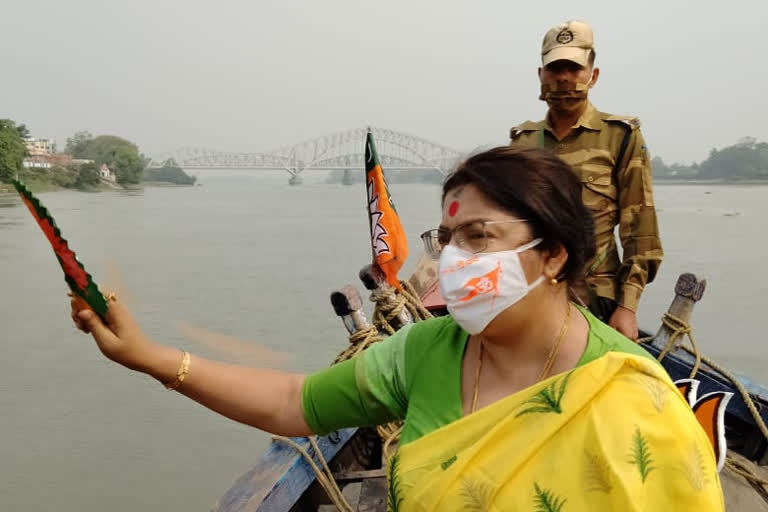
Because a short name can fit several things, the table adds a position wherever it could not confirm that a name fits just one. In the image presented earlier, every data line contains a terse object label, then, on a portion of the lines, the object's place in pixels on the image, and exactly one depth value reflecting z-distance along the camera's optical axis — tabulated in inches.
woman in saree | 35.6
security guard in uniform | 91.8
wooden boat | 77.5
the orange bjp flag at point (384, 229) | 114.0
